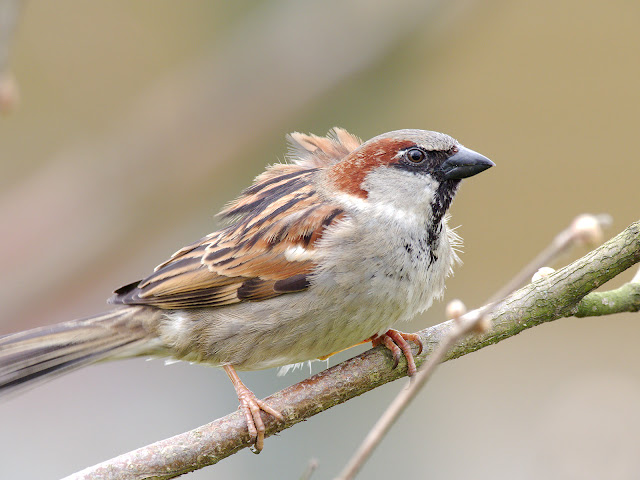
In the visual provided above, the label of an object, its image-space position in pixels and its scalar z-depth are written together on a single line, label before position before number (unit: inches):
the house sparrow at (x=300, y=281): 208.2
